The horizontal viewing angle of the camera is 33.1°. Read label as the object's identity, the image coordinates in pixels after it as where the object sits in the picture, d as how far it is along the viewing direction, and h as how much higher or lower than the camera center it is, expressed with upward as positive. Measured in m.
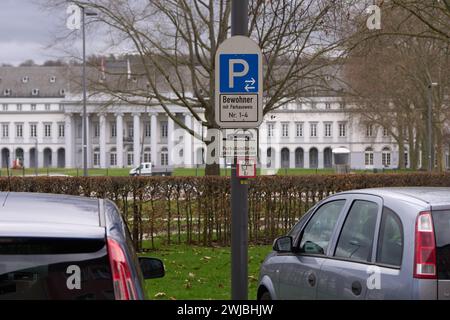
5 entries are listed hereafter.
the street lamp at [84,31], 26.11 +4.89
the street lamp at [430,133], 51.28 +2.15
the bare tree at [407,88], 46.94 +5.48
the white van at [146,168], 69.31 -0.07
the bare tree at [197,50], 23.98 +3.93
